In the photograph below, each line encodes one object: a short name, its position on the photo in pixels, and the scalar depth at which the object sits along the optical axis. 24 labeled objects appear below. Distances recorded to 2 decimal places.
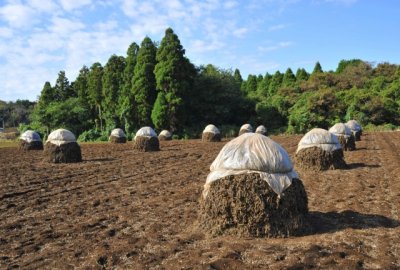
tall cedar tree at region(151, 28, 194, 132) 42.75
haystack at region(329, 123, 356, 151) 23.28
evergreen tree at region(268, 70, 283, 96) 65.69
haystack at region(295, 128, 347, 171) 16.08
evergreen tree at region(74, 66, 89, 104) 55.56
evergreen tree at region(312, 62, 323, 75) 71.62
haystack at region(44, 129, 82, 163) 19.89
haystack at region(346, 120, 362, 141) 30.97
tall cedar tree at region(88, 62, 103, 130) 52.38
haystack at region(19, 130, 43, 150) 28.44
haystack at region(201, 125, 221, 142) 34.56
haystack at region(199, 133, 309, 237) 7.88
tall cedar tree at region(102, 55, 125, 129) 49.12
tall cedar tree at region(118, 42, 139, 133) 45.69
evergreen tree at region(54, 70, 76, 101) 60.31
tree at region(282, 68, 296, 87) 65.07
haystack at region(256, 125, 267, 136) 38.59
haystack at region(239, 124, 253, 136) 37.78
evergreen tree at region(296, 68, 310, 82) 69.11
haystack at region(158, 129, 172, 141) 38.59
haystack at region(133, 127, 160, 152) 25.81
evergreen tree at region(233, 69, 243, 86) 72.99
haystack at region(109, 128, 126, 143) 35.53
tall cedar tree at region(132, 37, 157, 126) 44.72
